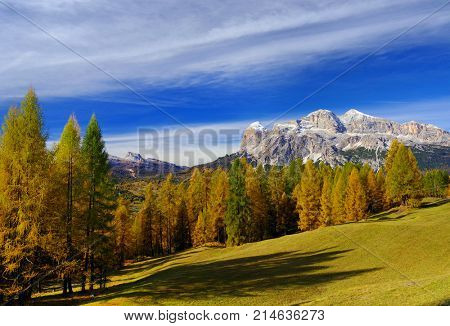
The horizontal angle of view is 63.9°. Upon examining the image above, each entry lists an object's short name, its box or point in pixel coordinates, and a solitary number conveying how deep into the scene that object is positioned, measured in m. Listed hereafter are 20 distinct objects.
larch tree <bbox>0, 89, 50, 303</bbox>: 21.50
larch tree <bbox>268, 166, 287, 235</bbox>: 78.81
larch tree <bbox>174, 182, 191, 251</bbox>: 79.44
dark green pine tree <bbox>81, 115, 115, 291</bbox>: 30.50
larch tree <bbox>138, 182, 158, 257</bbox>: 76.75
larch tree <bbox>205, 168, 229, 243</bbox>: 70.56
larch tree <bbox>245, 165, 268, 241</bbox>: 69.17
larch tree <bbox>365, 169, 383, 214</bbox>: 84.25
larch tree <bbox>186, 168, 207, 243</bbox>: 78.94
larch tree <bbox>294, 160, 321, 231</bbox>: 71.25
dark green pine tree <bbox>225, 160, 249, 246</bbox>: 63.53
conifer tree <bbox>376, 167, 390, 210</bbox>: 85.03
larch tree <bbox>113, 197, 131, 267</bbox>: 60.89
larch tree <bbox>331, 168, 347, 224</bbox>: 69.38
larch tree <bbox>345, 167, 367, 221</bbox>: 68.38
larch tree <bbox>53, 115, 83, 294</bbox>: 26.53
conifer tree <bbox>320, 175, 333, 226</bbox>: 70.62
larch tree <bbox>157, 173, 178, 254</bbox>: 76.44
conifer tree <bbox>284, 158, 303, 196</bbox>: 86.88
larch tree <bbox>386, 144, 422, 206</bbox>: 65.00
